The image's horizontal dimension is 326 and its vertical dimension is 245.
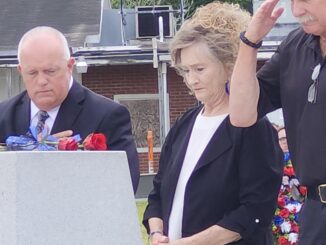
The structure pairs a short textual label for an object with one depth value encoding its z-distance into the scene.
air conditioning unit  37.18
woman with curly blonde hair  7.07
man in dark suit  7.23
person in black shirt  5.76
